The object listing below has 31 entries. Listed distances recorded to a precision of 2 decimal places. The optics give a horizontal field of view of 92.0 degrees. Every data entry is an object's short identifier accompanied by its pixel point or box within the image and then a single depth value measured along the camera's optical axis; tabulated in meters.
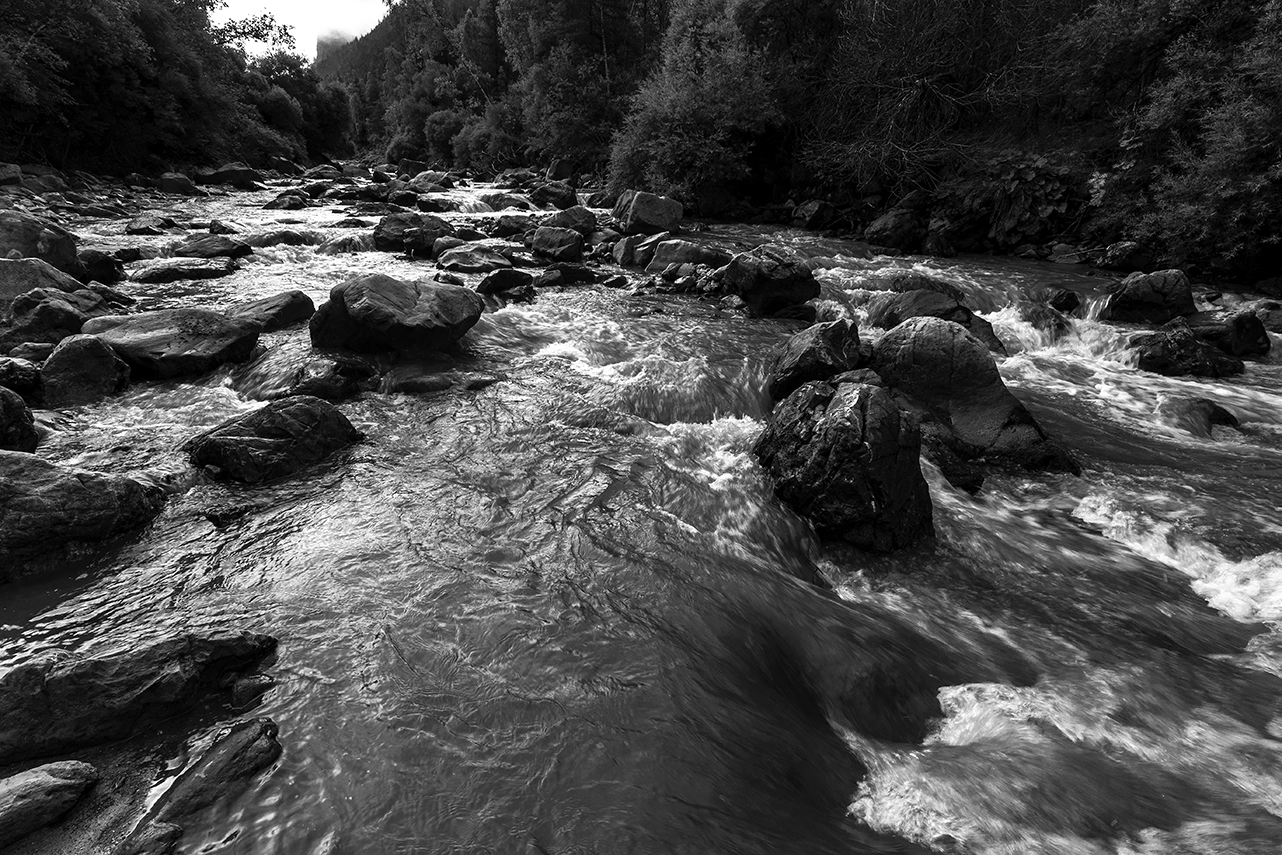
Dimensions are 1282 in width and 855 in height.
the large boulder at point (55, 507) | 4.71
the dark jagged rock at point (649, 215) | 19.08
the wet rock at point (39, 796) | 2.80
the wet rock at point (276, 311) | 9.55
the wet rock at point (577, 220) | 17.94
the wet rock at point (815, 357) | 8.45
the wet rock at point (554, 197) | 25.06
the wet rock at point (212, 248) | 13.88
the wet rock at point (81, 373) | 7.49
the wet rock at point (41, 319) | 8.62
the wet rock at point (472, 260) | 14.18
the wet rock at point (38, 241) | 10.70
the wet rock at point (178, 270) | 12.20
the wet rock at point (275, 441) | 6.20
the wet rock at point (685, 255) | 15.10
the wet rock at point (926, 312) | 11.27
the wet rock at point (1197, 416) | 8.58
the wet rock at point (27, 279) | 9.48
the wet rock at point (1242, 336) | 10.88
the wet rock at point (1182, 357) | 10.23
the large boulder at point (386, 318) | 8.99
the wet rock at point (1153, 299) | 11.98
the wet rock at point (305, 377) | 8.02
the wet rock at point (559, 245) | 15.77
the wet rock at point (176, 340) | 8.30
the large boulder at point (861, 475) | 6.05
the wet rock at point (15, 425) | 6.16
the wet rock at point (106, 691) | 3.29
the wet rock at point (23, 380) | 7.27
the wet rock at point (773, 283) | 12.58
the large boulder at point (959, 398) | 7.70
